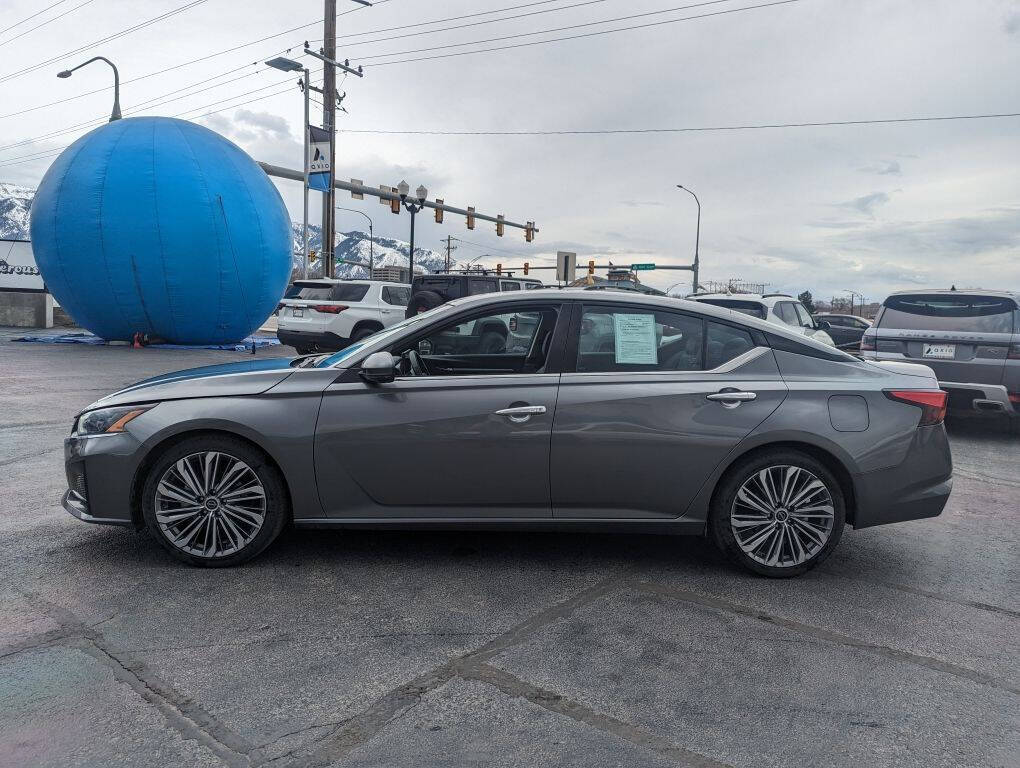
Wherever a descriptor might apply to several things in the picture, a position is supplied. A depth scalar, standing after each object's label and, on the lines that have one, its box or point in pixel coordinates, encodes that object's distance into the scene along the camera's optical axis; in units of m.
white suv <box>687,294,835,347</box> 10.94
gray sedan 4.16
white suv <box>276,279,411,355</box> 16.22
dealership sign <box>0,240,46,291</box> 35.22
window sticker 4.37
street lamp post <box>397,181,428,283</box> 28.72
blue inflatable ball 16.92
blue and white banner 24.25
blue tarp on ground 18.75
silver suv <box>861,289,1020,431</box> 8.77
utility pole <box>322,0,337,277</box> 24.57
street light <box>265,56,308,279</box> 24.69
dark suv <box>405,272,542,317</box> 13.84
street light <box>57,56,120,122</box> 24.83
